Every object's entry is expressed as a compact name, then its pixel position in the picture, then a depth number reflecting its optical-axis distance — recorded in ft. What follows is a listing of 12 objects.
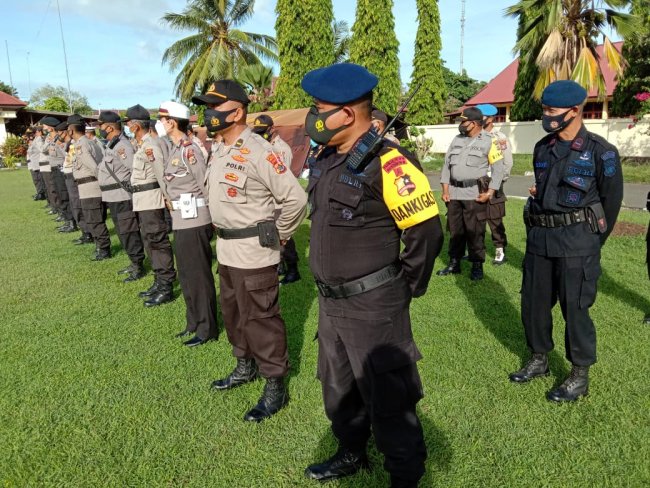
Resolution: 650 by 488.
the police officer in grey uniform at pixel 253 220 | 10.21
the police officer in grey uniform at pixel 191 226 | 13.79
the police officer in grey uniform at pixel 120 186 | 20.58
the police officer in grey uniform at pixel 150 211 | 17.28
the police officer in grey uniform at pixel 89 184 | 24.22
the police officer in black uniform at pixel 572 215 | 9.92
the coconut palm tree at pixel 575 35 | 47.19
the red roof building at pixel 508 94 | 79.77
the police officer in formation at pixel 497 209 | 21.25
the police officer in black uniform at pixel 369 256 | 6.56
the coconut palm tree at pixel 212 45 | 90.12
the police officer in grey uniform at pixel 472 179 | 18.93
